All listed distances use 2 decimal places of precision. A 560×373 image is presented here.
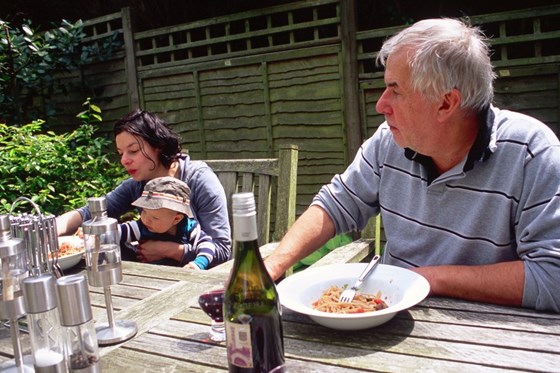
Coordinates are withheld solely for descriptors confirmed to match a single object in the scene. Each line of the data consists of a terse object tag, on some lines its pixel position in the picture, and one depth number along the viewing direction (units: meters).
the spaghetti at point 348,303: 1.16
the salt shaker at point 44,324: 0.79
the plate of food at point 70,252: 1.76
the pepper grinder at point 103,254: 1.12
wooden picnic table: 0.94
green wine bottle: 0.80
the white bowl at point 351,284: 1.06
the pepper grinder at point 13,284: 0.94
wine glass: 1.09
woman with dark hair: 2.38
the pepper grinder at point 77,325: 0.79
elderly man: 1.29
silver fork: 1.23
